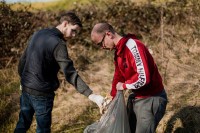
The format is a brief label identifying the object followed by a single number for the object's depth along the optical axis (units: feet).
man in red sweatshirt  16.24
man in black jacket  18.45
